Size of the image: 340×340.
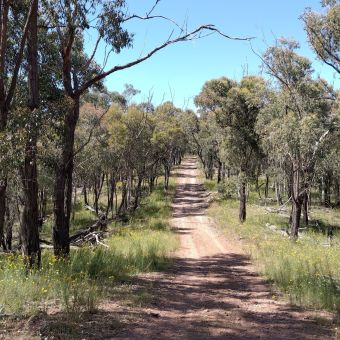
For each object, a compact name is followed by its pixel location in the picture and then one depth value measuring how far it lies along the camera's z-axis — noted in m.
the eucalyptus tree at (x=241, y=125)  31.08
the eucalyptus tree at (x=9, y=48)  11.03
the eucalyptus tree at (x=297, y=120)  22.14
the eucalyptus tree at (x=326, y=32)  19.42
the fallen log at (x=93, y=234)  23.34
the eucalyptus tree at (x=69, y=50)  13.98
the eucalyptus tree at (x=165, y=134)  44.84
